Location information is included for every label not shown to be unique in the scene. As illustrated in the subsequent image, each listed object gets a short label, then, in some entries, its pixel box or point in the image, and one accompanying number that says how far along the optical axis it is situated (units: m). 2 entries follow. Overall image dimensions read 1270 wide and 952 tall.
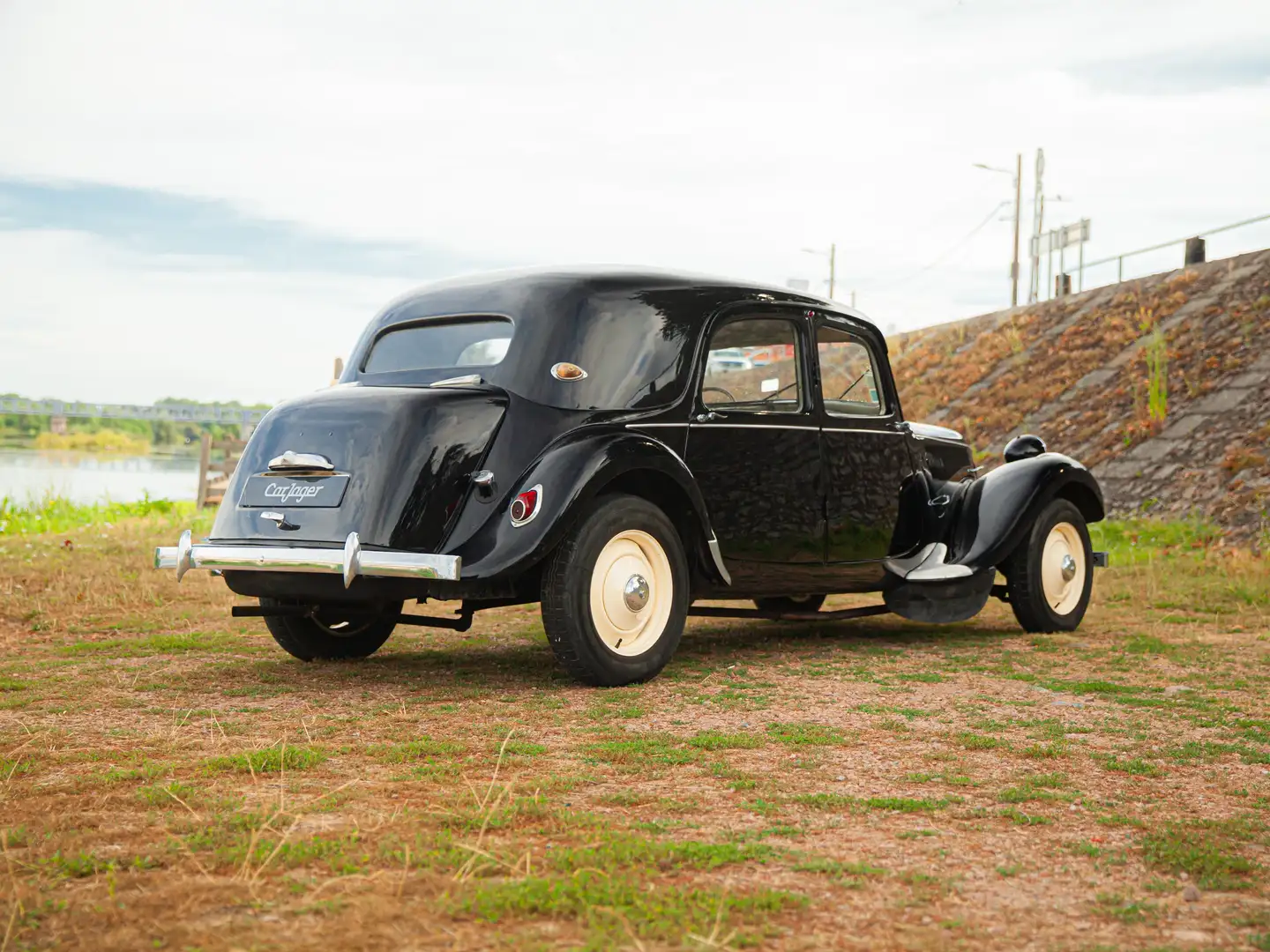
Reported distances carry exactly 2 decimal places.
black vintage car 5.40
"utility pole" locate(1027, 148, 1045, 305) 37.91
